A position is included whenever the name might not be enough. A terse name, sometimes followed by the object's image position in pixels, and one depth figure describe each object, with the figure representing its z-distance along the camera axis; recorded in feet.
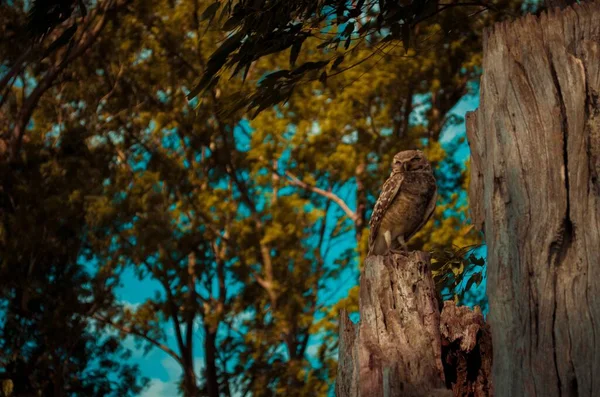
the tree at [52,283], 67.05
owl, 22.27
